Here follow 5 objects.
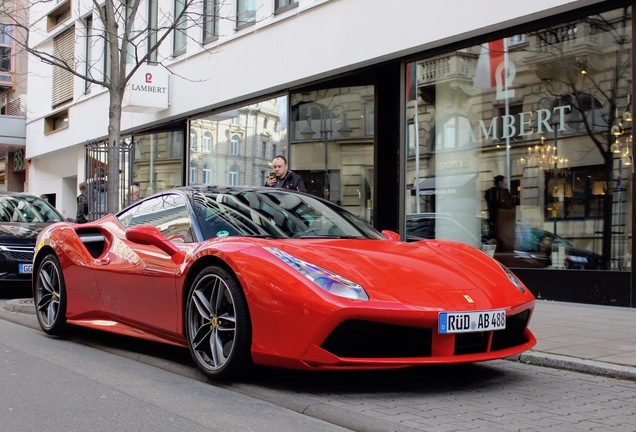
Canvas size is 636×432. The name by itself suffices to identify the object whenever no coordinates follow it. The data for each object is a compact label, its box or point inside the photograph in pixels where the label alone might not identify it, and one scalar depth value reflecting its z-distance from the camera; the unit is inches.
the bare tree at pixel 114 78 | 404.2
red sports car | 170.2
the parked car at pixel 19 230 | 406.3
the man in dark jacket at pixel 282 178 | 368.5
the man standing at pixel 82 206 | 583.5
